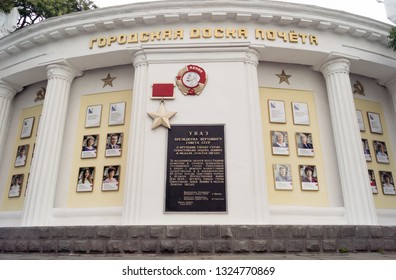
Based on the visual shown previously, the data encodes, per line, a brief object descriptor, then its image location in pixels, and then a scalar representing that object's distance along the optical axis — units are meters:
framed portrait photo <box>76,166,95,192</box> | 9.19
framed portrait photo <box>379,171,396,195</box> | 9.71
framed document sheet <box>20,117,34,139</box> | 10.78
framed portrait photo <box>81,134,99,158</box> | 9.53
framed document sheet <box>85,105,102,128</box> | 9.92
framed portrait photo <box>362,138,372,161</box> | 9.89
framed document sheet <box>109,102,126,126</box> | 9.73
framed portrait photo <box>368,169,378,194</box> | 9.56
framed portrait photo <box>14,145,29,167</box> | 10.44
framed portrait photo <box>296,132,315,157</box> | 9.27
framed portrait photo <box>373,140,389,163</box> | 10.07
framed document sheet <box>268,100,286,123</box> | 9.54
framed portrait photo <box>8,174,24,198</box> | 10.07
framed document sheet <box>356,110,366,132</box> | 10.29
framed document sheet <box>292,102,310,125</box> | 9.63
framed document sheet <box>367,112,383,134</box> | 10.45
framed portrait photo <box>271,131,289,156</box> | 9.17
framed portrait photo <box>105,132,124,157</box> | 9.35
